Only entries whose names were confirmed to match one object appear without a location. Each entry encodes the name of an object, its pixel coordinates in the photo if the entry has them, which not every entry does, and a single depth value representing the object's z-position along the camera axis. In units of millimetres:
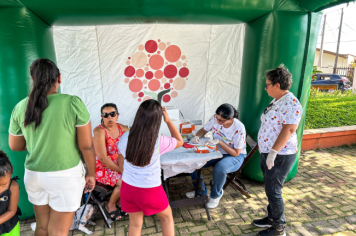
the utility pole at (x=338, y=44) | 18361
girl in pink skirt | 1646
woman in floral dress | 2604
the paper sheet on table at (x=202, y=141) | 2880
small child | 1604
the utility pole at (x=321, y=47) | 17797
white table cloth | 2486
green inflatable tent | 2367
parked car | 12477
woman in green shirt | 1485
